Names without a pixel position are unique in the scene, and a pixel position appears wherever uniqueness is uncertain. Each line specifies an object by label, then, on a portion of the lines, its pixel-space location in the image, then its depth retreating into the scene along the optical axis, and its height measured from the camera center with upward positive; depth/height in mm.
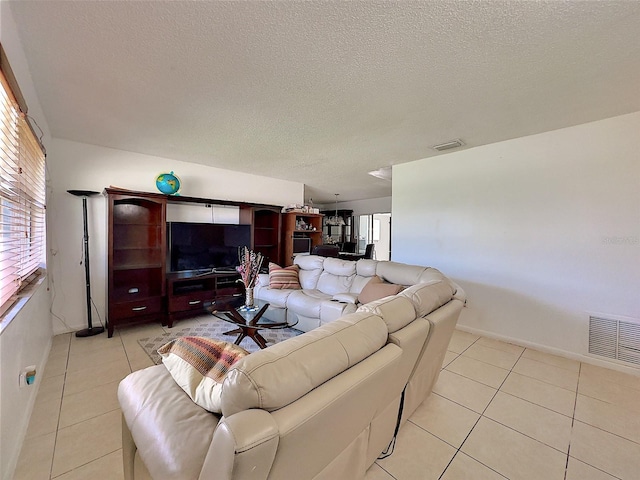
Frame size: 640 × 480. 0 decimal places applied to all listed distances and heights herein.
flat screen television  3809 -174
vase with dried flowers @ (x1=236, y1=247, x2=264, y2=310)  2797 -456
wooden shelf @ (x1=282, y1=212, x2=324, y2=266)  5203 +73
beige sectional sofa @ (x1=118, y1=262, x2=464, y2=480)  697 -577
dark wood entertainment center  3191 -575
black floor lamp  3102 -516
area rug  2857 -1241
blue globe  3557 +684
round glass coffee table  2582 -885
